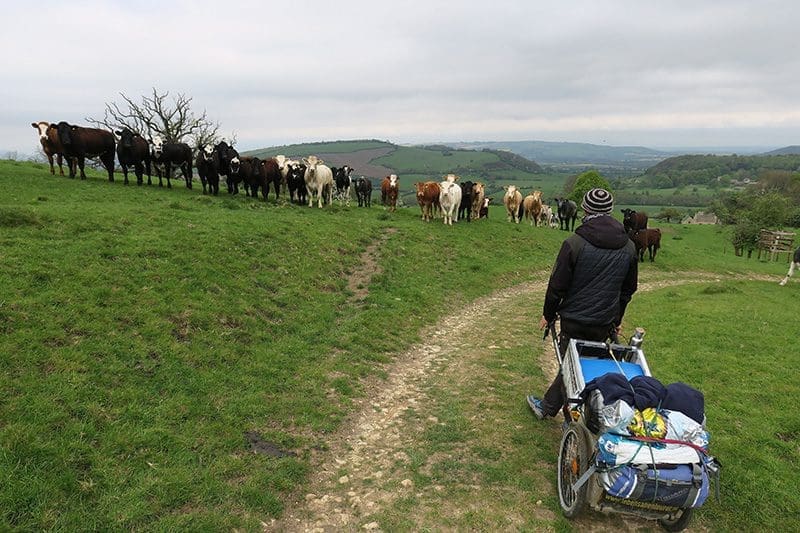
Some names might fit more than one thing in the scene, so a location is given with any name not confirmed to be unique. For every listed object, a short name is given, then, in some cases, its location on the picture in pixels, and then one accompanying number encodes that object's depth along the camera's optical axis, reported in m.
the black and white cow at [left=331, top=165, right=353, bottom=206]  26.34
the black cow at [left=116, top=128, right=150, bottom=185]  19.47
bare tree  38.31
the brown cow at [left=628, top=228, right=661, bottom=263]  24.33
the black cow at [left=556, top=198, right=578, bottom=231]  34.41
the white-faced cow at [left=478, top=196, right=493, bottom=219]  29.29
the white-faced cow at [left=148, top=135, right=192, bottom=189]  20.78
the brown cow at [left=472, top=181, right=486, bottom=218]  25.70
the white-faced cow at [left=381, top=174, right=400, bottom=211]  25.91
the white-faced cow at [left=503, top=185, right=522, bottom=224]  31.39
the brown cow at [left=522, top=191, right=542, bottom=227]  33.22
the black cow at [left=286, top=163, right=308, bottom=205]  22.92
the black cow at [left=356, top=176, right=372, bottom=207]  27.14
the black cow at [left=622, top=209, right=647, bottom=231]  27.23
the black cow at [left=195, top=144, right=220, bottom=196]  20.62
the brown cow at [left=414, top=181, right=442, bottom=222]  23.67
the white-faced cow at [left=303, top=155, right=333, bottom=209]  22.64
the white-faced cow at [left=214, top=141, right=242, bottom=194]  21.08
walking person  5.43
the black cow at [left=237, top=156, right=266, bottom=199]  21.64
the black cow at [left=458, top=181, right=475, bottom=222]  24.93
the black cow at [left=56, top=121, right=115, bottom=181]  18.45
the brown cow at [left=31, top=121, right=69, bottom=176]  18.64
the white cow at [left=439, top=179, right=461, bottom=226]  23.57
